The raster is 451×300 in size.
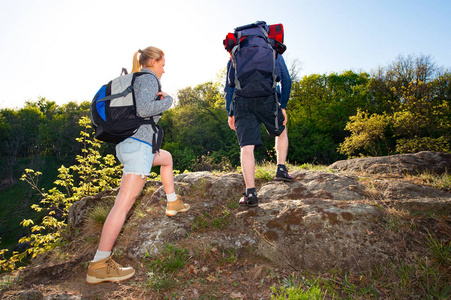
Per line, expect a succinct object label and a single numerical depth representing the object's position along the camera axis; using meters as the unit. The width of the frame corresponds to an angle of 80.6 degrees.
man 3.28
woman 2.40
